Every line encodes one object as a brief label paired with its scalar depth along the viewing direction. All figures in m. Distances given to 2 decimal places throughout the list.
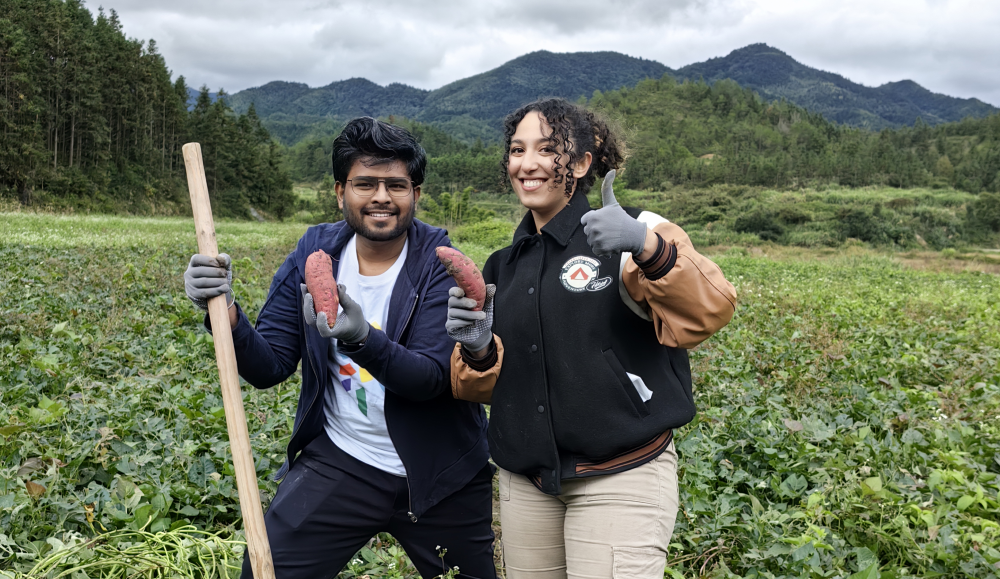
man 2.16
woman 1.68
